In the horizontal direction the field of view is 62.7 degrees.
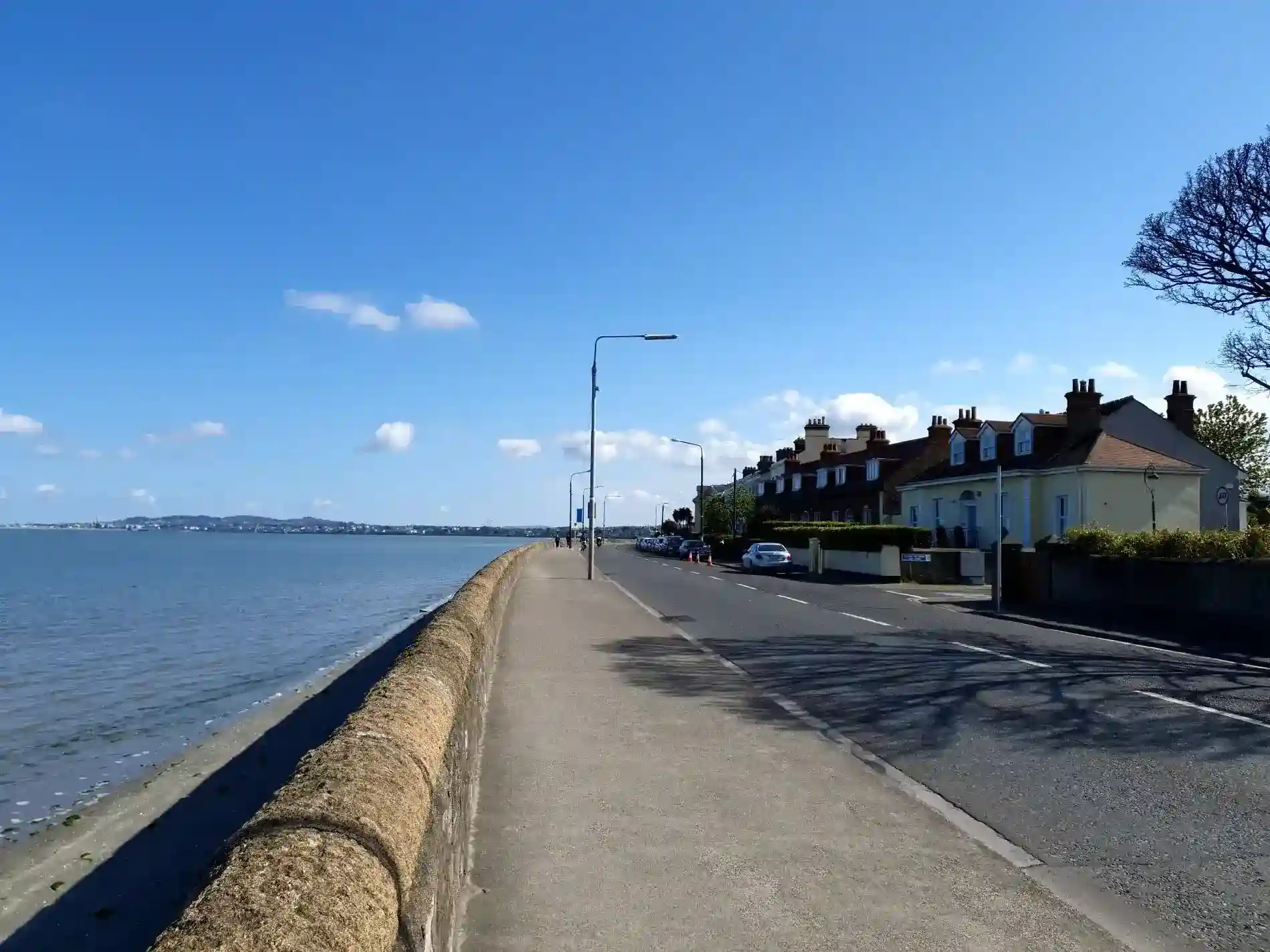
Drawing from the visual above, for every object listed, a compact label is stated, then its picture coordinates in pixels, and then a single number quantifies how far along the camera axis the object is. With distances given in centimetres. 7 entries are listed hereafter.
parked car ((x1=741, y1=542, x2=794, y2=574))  4819
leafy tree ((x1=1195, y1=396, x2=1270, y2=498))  6425
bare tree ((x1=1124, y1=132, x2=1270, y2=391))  1945
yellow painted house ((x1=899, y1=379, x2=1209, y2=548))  3938
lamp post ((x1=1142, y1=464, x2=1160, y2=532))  3278
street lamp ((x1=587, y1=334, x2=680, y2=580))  3727
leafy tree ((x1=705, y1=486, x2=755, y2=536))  9031
